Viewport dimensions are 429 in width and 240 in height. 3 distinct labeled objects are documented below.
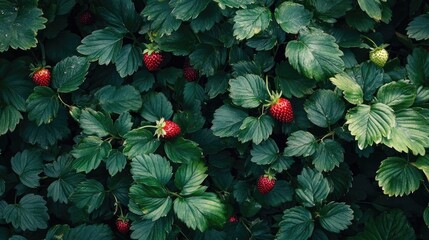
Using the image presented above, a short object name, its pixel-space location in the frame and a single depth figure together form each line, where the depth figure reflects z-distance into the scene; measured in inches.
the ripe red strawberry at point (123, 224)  31.8
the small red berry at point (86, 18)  33.4
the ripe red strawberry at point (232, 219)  31.7
